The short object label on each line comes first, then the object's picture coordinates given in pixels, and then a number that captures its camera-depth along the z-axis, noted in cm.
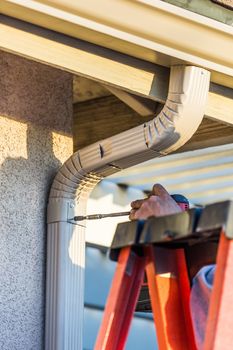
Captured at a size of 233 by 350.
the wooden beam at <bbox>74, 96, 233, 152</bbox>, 1027
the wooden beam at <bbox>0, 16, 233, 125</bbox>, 794
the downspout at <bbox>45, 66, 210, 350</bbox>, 848
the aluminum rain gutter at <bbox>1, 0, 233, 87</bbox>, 775
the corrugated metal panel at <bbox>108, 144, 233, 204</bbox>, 1491
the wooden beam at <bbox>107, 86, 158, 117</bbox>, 903
